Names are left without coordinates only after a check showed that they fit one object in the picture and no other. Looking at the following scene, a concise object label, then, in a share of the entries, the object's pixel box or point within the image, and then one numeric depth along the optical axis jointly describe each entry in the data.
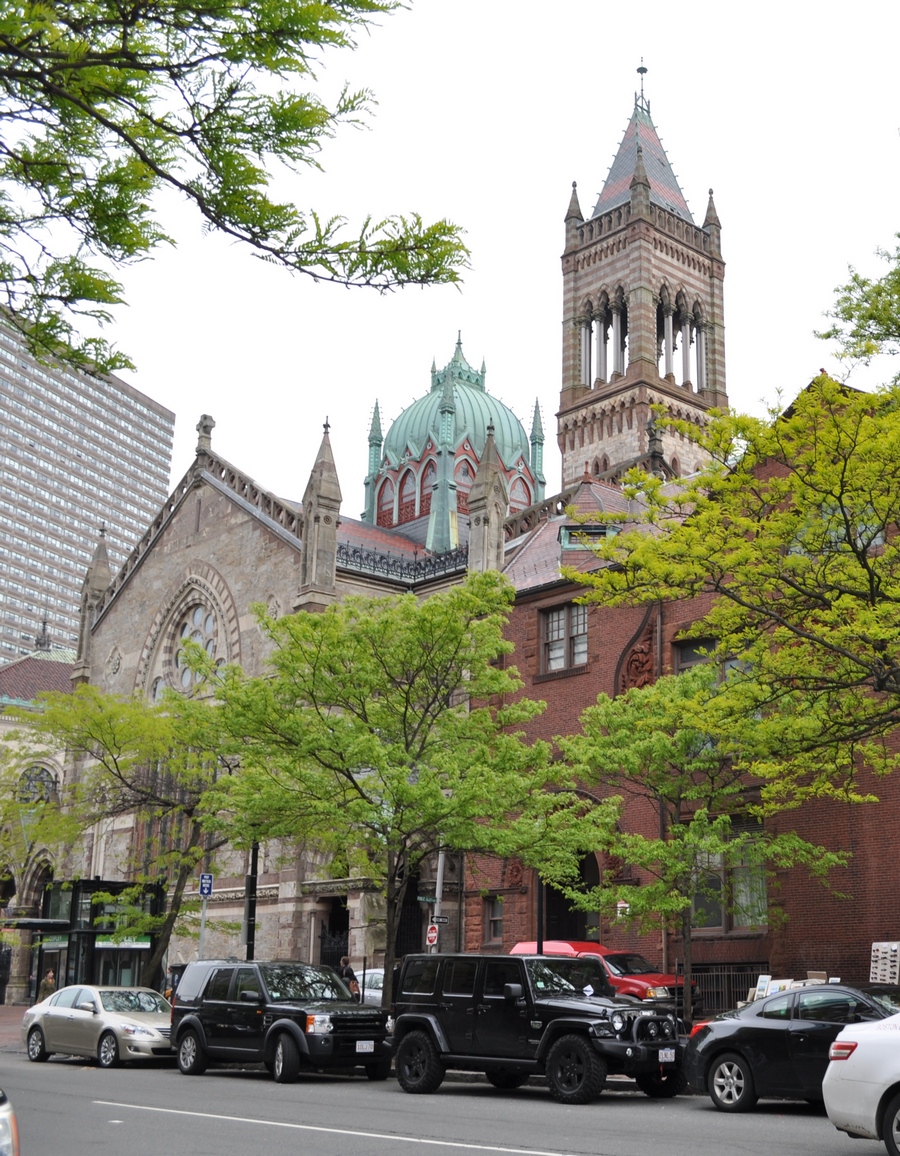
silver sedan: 21.09
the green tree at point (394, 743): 22.84
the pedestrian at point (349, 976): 25.90
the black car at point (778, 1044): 14.56
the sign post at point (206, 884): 28.01
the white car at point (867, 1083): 10.23
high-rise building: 168.12
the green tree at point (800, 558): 17.25
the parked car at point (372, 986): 28.84
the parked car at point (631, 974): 23.69
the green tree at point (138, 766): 30.55
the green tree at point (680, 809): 23.66
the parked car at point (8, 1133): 6.50
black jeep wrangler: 15.56
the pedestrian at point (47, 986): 38.84
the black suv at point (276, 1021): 18.23
